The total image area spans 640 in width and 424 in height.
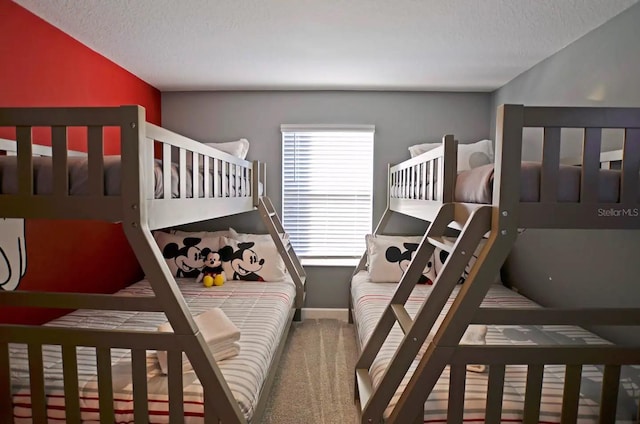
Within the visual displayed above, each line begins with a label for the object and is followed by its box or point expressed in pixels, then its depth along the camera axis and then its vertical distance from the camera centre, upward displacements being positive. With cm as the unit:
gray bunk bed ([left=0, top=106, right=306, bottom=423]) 133 -39
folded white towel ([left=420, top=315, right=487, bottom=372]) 195 -68
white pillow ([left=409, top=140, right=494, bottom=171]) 337 +32
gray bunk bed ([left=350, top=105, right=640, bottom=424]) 128 -39
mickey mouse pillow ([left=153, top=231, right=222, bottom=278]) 354 -55
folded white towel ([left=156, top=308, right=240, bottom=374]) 184 -66
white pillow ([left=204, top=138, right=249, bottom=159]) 357 +36
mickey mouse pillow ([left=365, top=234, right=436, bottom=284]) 340 -56
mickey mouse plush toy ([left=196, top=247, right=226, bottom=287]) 337 -66
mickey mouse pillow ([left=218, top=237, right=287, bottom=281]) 349 -61
